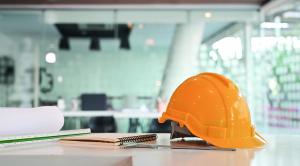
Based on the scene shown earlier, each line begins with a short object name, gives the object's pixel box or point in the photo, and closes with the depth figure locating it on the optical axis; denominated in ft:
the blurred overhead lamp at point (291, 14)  18.80
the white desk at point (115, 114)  19.53
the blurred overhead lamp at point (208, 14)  20.97
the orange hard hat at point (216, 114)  3.47
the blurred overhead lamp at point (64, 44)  21.77
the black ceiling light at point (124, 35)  21.36
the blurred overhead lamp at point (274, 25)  19.71
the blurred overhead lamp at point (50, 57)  21.40
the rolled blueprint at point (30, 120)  3.65
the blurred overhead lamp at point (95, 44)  21.80
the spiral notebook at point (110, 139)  3.41
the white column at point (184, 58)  21.12
